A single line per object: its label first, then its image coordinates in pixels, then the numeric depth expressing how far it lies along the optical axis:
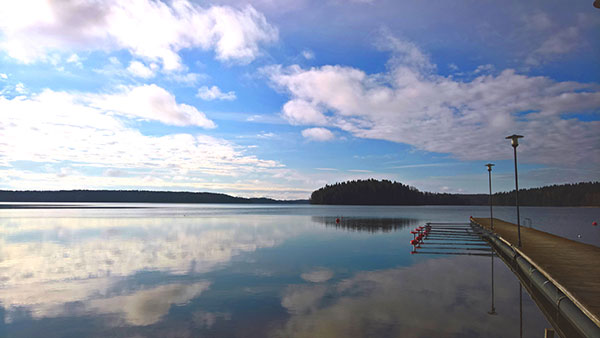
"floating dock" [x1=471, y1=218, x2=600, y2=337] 9.47
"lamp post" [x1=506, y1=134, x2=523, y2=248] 20.72
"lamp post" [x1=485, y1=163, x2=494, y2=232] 36.00
